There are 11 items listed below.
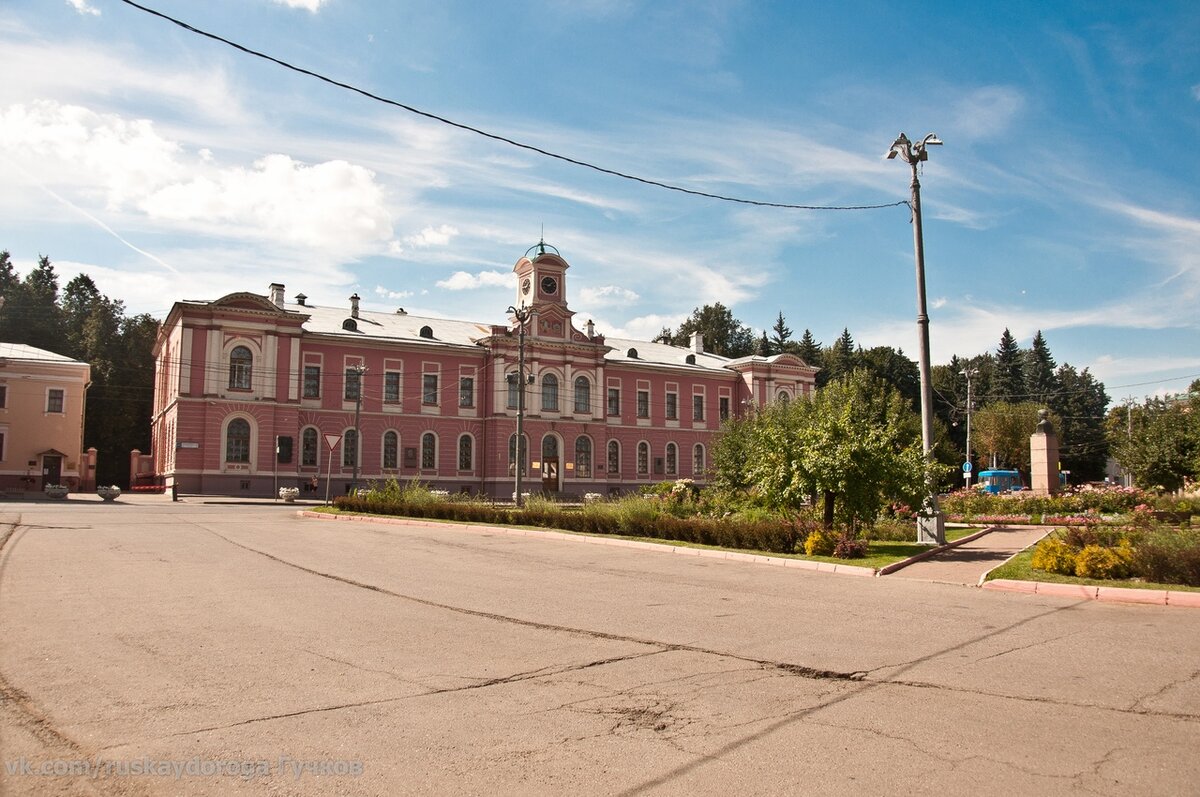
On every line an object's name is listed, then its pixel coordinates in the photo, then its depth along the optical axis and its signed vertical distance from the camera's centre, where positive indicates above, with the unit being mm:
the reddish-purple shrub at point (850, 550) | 15125 -1400
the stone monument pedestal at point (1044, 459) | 31172 +413
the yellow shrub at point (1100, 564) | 12055 -1333
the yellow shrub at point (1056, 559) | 12617 -1332
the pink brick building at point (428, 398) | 46125 +4663
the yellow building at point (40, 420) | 51875 +3375
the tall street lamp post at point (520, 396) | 28566 +2652
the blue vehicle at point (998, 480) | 56906 -654
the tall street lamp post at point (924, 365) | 17406 +2290
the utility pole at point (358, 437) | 43312 +2003
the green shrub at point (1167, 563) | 11453 -1273
